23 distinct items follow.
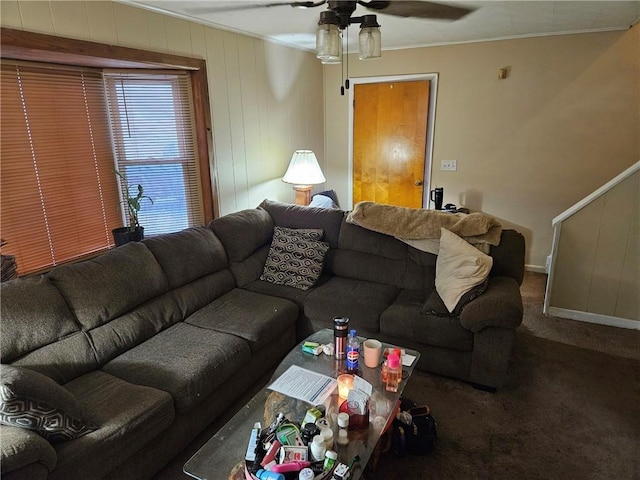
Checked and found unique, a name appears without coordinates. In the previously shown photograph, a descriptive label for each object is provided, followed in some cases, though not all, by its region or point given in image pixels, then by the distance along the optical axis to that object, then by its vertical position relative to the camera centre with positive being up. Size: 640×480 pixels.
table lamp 3.97 -0.32
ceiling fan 2.14 +0.65
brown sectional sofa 1.72 -1.07
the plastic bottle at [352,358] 1.97 -1.05
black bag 1.91 -1.37
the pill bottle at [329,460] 1.36 -1.07
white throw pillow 2.44 -0.79
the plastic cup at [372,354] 2.01 -1.05
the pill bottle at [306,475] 1.31 -1.07
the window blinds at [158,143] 3.09 +0.00
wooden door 4.41 -0.01
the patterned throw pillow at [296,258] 3.04 -0.89
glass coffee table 1.49 -1.16
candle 1.80 -1.10
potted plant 3.04 -0.60
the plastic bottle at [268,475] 1.31 -1.07
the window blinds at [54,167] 2.50 -0.15
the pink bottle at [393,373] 1.88 -1.08
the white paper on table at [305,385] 1.79 -1.11
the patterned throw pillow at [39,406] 1.41 -0.94
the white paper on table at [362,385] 1.82 -1.10
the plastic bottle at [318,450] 1.40 -1.06
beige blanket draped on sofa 2.71 -0.59
